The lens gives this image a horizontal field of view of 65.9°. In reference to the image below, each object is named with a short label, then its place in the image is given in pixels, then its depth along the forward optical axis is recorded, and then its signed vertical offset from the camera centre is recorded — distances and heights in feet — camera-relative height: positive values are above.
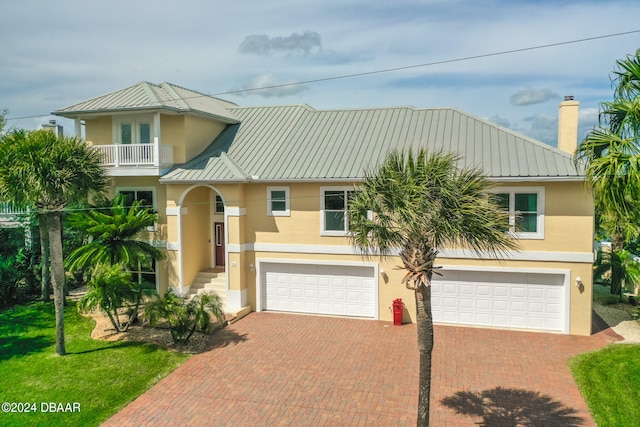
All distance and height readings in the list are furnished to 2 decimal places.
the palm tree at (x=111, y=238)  56.80 -5.39
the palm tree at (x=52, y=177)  47.57 +1.55
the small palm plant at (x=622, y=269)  66.90 -10.90
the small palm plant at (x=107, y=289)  52.80 -10.50
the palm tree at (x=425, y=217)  30.68 -1.65
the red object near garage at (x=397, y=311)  60.23 -14.71
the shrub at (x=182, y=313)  52.19 -13.05
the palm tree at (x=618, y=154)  33.94 +2.53
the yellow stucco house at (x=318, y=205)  56.95 -1.81
